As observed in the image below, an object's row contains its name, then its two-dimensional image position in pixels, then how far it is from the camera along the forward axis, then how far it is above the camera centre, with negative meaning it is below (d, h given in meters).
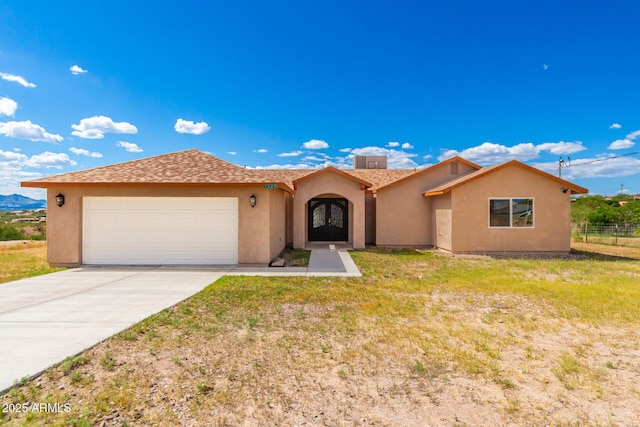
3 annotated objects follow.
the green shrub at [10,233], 24.43 -1.33
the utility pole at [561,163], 29.61 +5.29
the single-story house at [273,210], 10.27 +0.25
